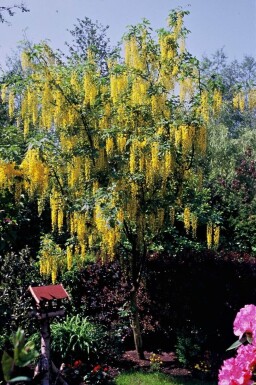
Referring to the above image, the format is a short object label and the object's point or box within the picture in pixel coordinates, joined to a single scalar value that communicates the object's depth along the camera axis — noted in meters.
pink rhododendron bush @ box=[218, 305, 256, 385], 1.78
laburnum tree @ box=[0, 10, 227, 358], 6.27
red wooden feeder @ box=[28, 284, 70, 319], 5.27
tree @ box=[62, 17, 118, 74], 23.59
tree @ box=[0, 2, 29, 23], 14.32
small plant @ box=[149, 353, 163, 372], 6.40
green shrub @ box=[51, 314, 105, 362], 6.39
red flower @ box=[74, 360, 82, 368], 5.97
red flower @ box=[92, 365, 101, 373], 5.79
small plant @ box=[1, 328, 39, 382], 1.12
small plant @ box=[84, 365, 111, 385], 5.75
